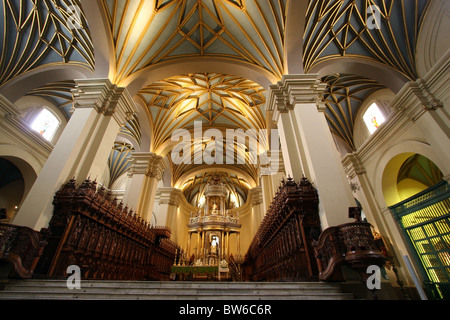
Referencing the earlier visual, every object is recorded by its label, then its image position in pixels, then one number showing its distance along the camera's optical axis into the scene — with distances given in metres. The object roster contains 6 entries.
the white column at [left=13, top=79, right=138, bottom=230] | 4.94
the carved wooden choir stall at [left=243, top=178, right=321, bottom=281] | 4.77
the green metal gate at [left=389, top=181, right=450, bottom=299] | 7.11
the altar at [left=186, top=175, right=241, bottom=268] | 16.80
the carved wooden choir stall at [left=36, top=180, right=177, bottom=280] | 4.82
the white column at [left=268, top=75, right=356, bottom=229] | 4.80
